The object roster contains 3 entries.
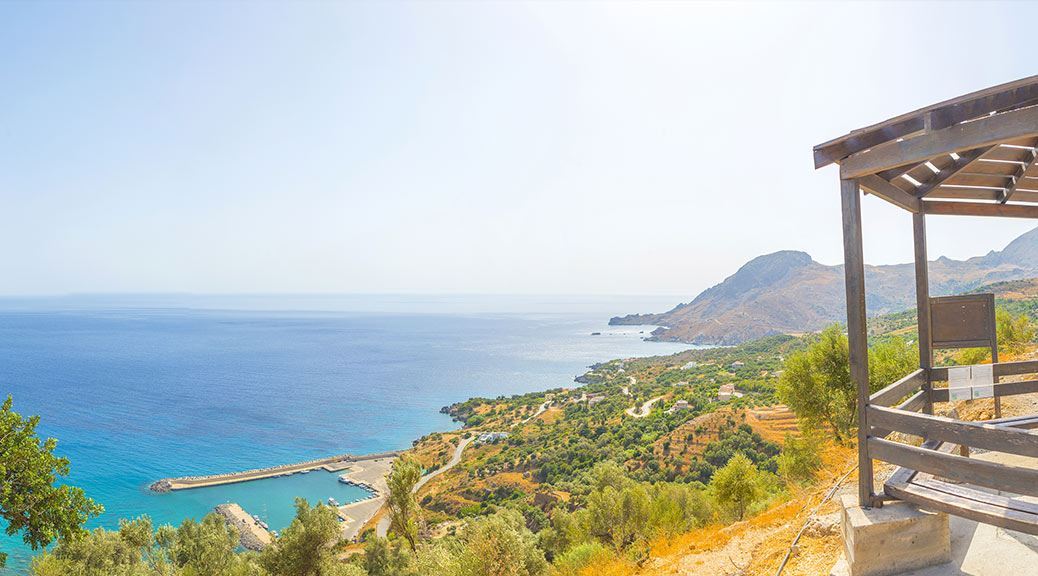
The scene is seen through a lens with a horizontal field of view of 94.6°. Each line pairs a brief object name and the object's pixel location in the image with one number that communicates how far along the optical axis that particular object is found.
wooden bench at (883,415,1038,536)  3.50
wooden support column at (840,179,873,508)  4.27
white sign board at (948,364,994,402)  5.05
